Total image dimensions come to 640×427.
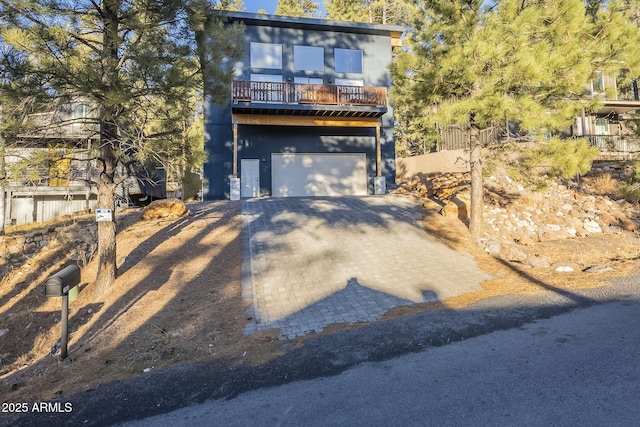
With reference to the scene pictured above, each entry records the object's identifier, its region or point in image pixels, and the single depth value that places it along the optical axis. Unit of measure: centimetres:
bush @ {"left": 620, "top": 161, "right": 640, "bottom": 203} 867
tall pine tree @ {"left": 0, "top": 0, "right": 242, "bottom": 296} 528
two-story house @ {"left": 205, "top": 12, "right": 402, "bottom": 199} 1498
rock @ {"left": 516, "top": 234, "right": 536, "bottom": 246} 880
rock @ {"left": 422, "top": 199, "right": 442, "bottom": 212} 1162
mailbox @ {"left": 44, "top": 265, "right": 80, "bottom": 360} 416
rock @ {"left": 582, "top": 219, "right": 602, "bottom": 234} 978
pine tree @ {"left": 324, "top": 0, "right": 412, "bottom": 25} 2767
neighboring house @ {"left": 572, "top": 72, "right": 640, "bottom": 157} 1694
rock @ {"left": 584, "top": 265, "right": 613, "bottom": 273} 661
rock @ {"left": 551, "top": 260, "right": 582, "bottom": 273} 692
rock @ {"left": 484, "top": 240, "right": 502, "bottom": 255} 837
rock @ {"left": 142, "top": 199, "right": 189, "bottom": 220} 1103
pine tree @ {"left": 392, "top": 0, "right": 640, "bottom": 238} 709
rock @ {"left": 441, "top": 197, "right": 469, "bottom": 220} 1080
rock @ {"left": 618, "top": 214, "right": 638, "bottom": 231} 994
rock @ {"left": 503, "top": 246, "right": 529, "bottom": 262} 791
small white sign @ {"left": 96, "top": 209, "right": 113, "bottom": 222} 664
